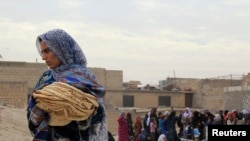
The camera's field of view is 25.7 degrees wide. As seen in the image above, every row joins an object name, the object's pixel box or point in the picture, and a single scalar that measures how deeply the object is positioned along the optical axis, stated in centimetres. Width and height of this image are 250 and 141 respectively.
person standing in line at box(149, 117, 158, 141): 1434
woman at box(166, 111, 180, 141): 1362
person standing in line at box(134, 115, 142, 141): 1591
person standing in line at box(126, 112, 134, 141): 1562
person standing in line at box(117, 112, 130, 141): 1482
